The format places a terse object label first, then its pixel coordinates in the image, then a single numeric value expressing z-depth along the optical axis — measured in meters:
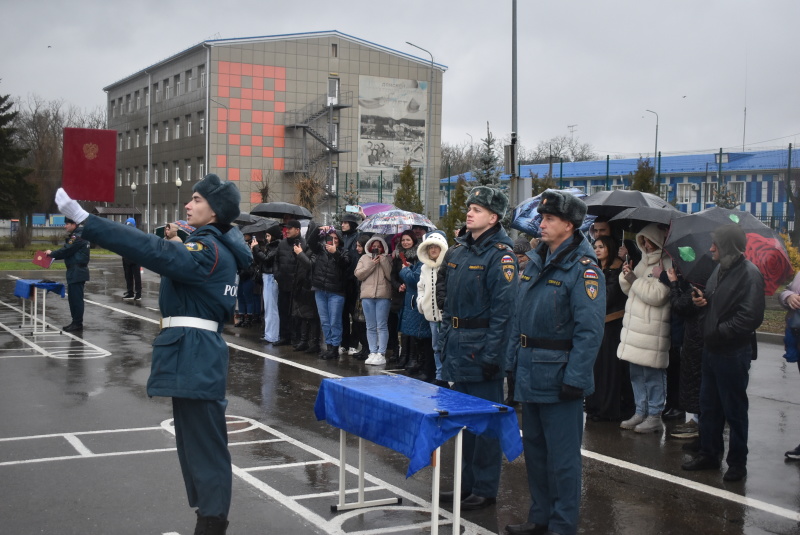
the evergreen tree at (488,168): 17.64
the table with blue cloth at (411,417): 5.48
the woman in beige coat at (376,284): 13.51
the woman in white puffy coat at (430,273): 11.00
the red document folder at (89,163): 5.95
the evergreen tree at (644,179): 25.34
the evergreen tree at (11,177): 54.59
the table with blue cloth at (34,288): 16.43
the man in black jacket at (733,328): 7.57
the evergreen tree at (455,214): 28.23
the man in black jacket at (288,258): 15.21
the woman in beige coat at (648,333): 9.38
